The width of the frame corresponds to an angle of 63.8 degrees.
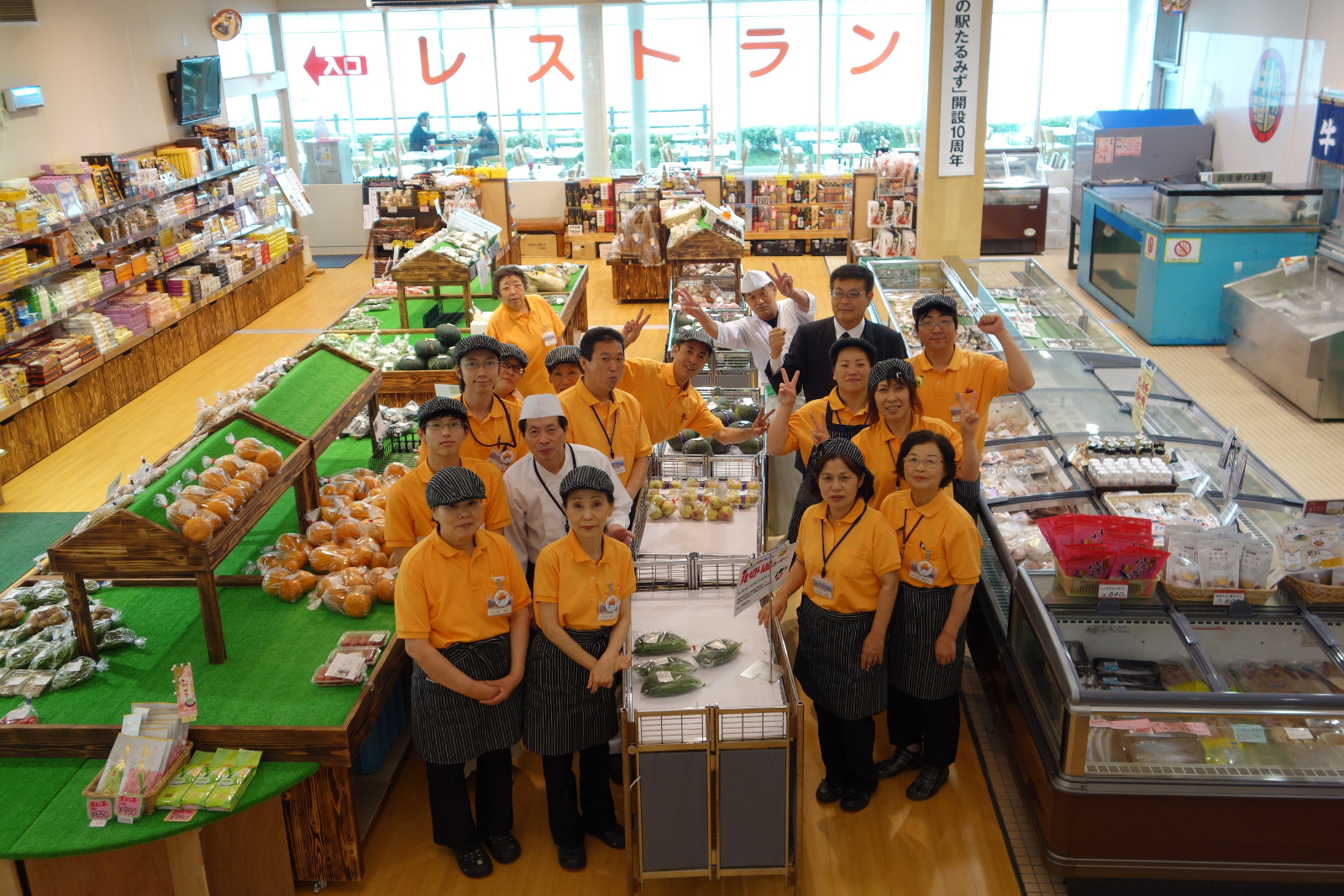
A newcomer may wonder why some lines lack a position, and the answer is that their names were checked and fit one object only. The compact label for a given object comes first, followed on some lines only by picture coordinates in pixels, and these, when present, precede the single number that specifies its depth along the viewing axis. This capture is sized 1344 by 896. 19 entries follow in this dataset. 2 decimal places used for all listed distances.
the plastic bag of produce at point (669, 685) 3.93
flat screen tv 12.66
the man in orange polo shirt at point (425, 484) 4.21
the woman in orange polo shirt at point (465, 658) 3.78
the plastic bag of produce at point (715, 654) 4.09
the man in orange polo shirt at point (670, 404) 5.54
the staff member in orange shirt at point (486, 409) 4.80
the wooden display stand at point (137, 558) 4.27
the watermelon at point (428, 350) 8.53
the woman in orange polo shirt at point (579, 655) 3.87
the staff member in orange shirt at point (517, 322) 7.11
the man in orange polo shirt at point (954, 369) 4.95
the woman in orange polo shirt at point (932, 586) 4.05
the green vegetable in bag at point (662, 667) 4.04
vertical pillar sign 9.31
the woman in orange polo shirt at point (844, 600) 3.99
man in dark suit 5.50
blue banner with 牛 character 10.17
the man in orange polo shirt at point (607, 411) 4.88
